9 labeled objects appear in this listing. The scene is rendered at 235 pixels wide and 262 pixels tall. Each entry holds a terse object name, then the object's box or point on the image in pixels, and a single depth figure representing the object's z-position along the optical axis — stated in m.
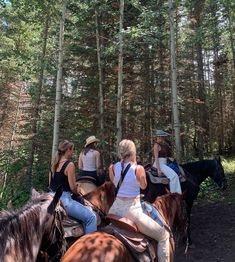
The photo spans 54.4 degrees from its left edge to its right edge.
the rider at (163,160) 4.80
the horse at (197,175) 5.59
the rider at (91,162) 5.18
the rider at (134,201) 2.90
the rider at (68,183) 3.25
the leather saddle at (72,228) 3.17
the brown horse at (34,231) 1.99
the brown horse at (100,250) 2.33
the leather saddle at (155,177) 4.95
